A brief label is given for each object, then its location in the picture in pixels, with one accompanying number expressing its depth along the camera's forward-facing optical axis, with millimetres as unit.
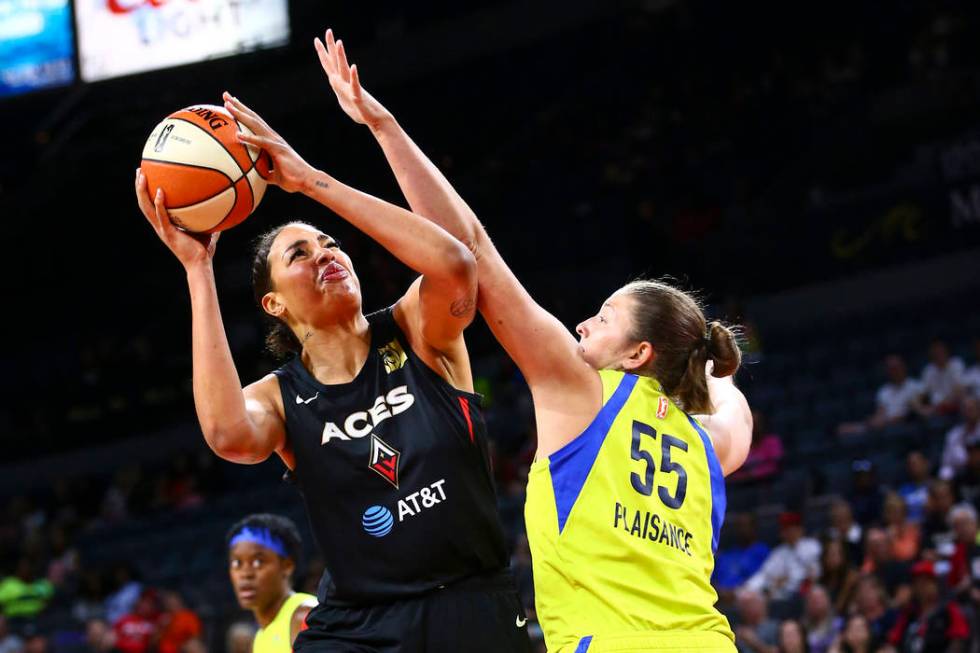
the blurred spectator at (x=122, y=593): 13891
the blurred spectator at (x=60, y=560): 15447
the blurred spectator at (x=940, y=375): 11500
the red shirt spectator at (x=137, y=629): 12320
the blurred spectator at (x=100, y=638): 12539
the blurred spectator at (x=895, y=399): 11648
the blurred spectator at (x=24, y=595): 14883
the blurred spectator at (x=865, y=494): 10180
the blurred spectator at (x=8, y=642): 12922
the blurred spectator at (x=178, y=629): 11812
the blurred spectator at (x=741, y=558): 10266
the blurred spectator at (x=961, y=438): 10312
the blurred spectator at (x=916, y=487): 10039
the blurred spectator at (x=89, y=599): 14141
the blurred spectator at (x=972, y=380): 11242
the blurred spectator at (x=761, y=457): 11445
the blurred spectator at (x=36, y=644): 12711
